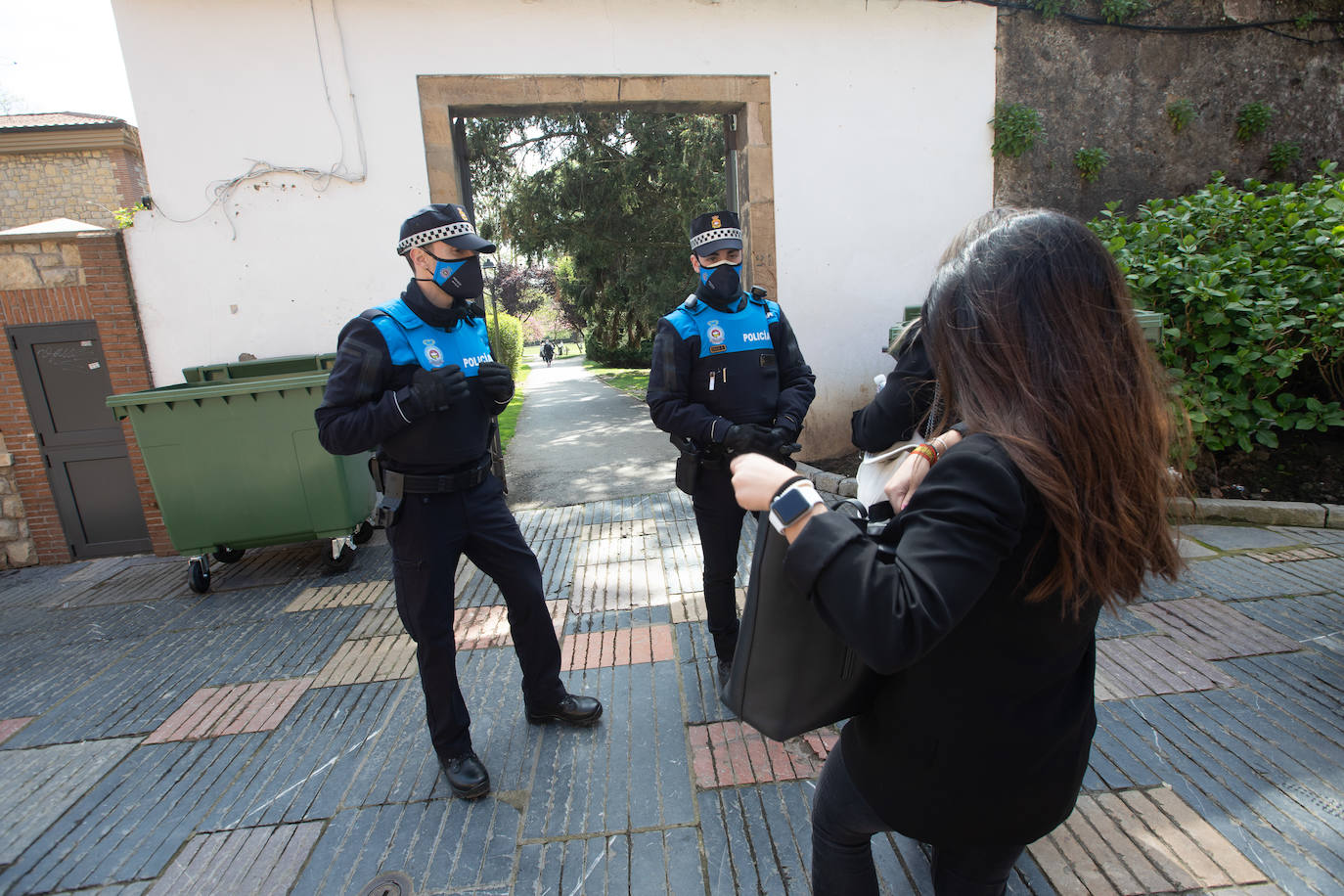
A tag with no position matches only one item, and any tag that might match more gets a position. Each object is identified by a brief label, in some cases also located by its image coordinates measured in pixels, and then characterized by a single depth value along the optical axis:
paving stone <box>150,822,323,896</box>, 2.13
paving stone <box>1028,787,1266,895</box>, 1.92
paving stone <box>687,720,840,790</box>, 2.44
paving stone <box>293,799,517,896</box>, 2.10
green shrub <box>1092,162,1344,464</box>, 4.55
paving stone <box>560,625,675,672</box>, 3.39
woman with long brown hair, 0.96
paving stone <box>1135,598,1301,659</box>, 3.08
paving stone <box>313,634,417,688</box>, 3.38
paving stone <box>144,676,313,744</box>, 3.01
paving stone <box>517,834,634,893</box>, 2.03
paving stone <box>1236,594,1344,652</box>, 3.11
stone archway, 5.43
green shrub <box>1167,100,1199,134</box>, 6.36
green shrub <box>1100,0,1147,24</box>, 6.14
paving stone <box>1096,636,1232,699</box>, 2.83
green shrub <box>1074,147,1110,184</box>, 6.25
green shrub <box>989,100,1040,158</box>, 6.06
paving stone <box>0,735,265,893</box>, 2.24
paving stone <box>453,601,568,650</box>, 3.63
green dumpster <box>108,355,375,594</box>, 4.43
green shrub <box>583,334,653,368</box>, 25.84
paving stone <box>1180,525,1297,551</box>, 4.29
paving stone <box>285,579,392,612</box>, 4.38
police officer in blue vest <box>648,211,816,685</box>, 2.91
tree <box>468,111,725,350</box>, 10.88
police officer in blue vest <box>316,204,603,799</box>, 2.31
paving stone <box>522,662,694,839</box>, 2.30
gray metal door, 5.21
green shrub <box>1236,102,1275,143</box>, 6.44
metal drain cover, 2.06
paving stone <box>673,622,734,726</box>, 2.86
